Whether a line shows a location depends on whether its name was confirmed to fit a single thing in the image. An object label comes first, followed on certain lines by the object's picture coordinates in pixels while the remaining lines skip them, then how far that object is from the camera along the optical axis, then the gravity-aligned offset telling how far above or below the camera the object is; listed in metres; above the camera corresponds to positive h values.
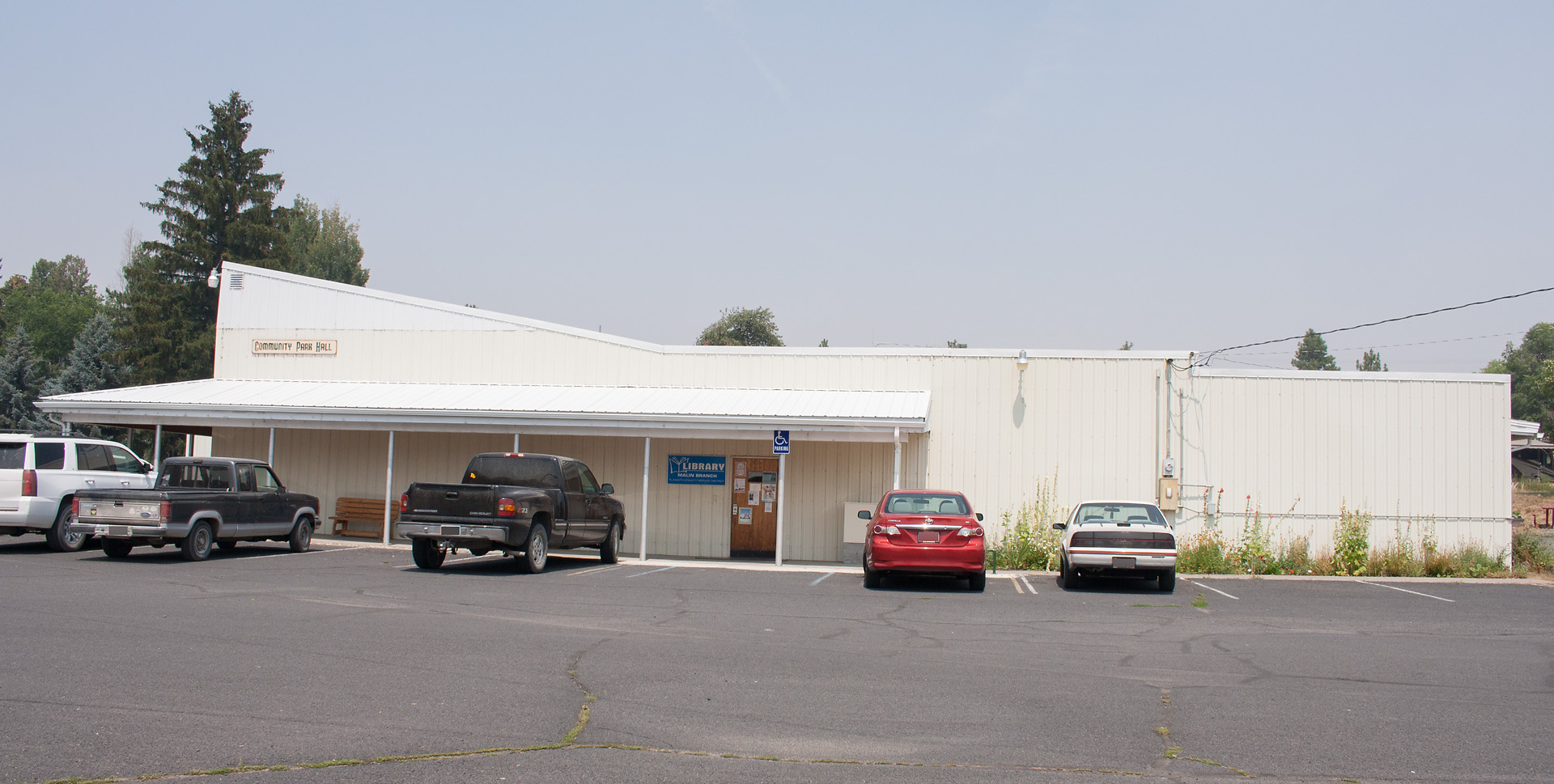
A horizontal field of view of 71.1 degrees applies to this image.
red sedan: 15.01 -1.18
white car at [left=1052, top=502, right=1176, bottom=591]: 15.48 -1.21
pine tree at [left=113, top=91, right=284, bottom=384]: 49.06 +8.75
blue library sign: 22.17 -0.36
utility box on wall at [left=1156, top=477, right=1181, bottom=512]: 20.36 -0.53
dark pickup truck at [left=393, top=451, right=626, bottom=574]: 15.53 -0.97
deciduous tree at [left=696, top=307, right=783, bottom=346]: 75.31 +8.58
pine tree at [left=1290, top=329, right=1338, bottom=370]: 131.12 +14.26
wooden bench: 23.25 -1.54
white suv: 17.05 -0.78
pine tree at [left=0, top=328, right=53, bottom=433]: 45.91 +1.89
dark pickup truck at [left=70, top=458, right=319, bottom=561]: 15.84 -1.16
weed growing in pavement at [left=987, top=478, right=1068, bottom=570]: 19.77 -1.38
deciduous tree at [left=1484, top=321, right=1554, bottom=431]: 88.69 +10.44
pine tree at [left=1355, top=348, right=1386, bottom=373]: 113.44 +11.72
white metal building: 20.23 +0.54
